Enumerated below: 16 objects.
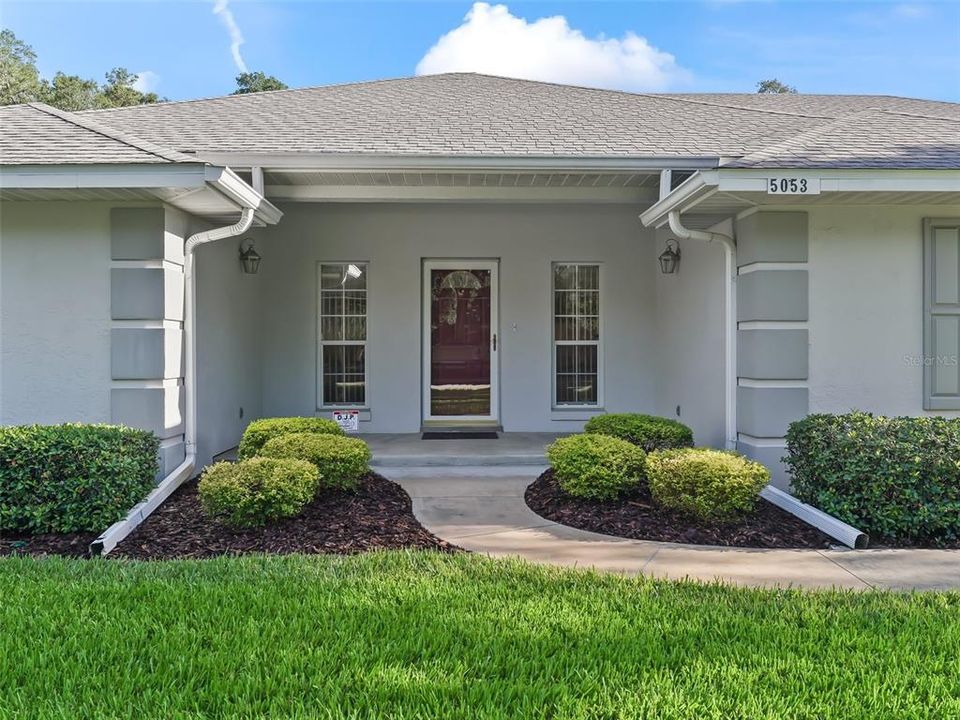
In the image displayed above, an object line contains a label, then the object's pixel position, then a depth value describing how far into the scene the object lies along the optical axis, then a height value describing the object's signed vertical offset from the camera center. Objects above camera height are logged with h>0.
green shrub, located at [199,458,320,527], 4.86 -0.99
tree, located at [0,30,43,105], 28.55 +12.74
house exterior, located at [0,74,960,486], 5.90 +1.02
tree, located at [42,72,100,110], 28.53 +11.69
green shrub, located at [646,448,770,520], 5.01 -0.97
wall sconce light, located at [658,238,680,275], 8.45 +1.22
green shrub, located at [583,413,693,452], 6.37 -0.73
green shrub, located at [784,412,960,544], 4.81 -0.89
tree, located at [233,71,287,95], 31.64 +12.97
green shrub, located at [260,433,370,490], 5.57 -0.82
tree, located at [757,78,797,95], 30.94 +12.50
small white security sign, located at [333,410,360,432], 7.57 -0.73
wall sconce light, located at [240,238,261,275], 8.20 +1.18
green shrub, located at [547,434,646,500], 5.55 -0.94
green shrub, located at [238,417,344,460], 6.28 -0.70
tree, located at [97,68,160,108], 28.73 +11.59
